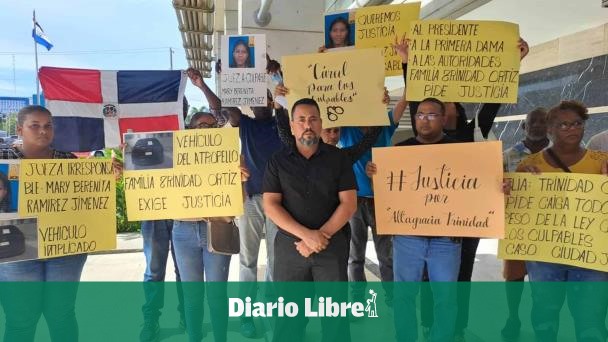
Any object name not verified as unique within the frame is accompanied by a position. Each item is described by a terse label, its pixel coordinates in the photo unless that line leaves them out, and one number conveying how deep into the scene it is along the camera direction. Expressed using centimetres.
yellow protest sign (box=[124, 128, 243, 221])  288
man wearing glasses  271
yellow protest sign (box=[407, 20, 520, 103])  302
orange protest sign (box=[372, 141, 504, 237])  269
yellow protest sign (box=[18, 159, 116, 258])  259
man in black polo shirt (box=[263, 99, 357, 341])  253
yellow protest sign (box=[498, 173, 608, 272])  260
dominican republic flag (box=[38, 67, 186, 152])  323
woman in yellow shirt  262
